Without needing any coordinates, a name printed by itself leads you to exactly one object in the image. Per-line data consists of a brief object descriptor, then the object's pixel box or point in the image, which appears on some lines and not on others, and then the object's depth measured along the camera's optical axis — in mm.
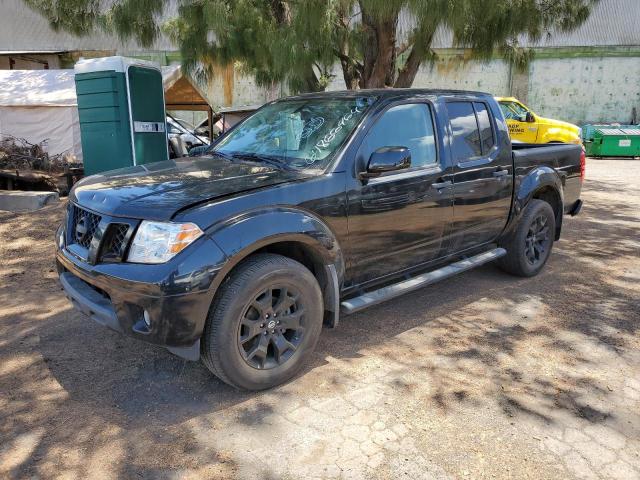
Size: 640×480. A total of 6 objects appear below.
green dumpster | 18812
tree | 6223
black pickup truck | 2859
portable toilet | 8086
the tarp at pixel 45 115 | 12195
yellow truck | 15812
